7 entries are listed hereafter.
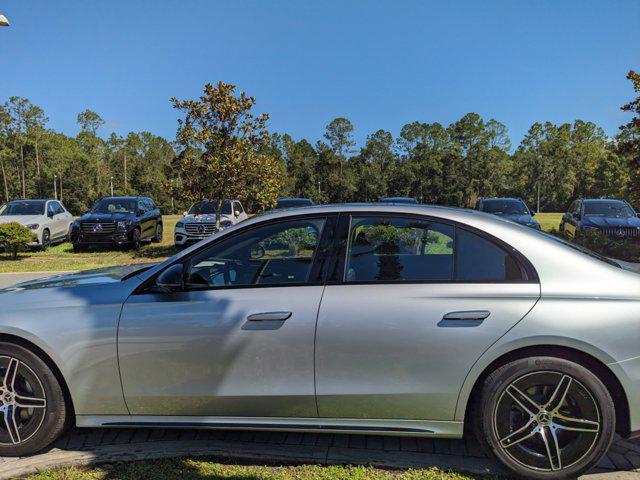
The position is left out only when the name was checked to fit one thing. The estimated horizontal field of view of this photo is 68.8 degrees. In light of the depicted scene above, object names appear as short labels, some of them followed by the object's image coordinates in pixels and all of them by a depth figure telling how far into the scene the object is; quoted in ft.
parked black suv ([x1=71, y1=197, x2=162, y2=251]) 48.49
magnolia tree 43.37
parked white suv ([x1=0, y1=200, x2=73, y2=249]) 49.93
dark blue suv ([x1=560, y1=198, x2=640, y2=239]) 45.38
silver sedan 8.55
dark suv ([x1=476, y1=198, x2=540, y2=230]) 50.38
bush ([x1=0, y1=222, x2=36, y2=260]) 42.60
